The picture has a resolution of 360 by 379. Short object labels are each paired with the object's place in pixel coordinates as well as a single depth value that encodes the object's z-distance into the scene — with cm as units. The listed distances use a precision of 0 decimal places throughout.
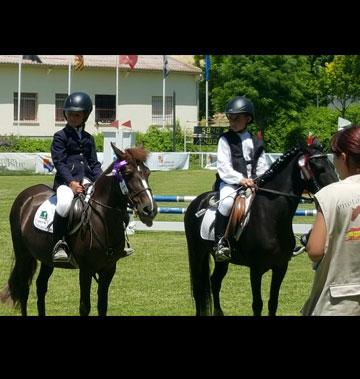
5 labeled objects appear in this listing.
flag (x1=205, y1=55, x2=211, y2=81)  4680
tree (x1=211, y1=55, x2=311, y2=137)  4494
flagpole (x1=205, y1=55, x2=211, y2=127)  4677
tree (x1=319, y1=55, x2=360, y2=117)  4397
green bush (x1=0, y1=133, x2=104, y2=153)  4112
